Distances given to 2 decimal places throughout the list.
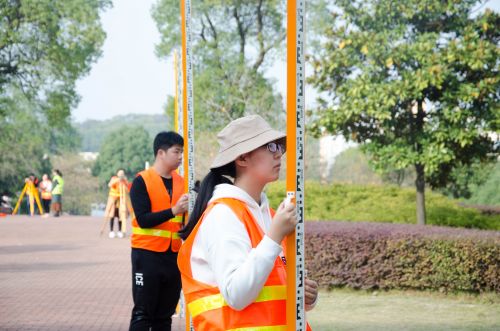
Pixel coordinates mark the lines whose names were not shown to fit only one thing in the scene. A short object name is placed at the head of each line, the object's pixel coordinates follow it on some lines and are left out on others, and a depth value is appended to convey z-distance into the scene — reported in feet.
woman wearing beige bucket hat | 8.29
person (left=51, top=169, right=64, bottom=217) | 92.79
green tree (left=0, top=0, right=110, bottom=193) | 109.40
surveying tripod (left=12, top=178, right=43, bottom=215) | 105.50
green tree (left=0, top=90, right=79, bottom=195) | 175.10
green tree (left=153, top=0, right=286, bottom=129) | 100.89
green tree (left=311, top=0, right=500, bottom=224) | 47.91
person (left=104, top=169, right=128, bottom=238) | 63.21
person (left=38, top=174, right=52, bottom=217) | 103.65
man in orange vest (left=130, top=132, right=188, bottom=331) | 17.80
